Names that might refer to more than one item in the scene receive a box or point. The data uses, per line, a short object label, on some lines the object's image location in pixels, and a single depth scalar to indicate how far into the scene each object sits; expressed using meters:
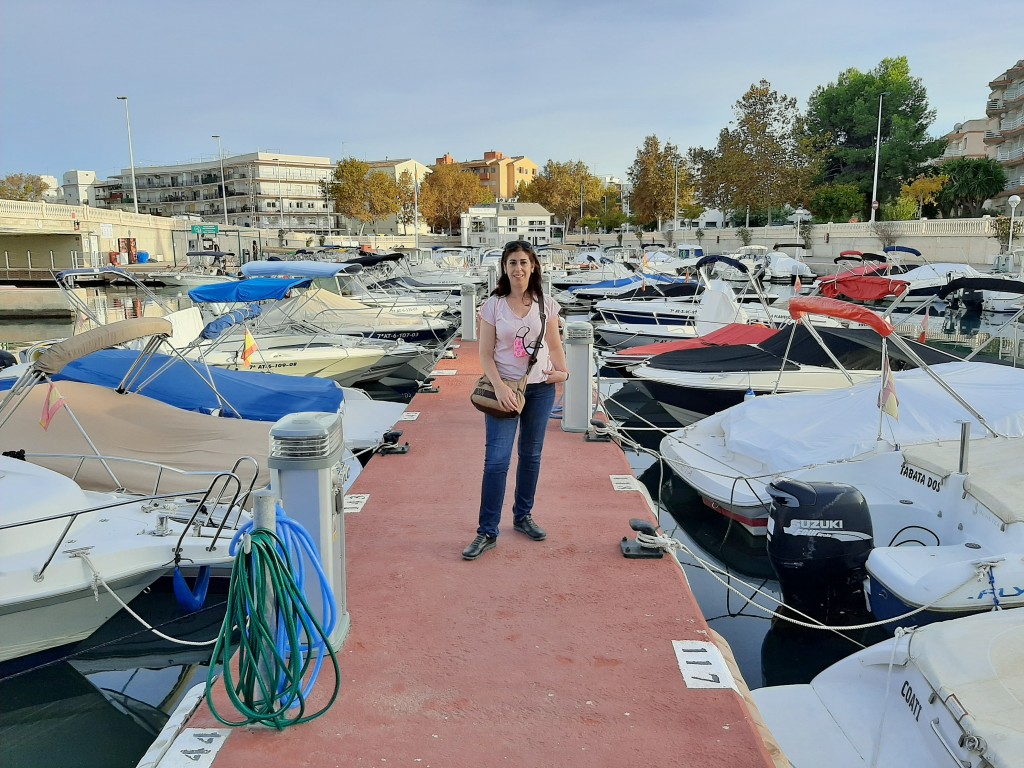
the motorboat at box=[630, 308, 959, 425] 10.90
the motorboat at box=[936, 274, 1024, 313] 22.77
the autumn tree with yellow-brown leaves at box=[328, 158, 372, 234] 67.94
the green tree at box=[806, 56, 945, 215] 56.06
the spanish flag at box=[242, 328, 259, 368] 10.88
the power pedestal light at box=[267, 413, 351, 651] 2.96
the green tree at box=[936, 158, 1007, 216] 48.06
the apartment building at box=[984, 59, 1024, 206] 54.12
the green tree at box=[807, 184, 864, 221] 53.28
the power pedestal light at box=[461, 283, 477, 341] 14.28
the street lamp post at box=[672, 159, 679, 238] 62.59
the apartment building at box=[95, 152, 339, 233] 92.31
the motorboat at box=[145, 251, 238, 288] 28.03
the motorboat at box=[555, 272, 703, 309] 22.74
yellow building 116.75
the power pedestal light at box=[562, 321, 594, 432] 7.27
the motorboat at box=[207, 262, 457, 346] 15.70
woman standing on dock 4.11
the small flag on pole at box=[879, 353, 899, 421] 6.36
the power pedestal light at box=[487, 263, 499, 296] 18.82
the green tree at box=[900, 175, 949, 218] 49.66
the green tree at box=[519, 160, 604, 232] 84.69
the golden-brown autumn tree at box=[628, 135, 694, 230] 68.50
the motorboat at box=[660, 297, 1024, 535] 7.14
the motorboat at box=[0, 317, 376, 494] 6.25
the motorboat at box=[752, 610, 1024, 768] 2.96
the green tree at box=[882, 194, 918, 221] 45.38
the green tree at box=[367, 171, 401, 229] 68.50
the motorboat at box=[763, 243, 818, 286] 34.06
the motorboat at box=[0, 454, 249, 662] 4.66
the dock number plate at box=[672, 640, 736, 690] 3.14
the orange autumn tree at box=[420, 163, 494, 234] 82.94
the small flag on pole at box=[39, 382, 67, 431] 6.04
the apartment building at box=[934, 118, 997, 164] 76.44
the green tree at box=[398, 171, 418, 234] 78.62
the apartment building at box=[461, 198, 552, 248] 66.69
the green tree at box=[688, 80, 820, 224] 51.53
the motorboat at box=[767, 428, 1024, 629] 4.55
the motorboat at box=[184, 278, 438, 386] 12.52
